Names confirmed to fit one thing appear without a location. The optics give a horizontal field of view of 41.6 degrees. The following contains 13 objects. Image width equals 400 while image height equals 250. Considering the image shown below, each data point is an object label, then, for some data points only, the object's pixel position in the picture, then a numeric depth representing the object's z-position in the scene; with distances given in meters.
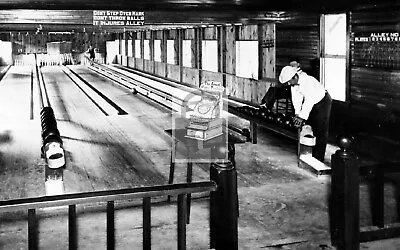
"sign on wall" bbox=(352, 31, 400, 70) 6.98
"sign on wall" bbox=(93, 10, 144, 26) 8.58
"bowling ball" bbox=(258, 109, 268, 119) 8.05
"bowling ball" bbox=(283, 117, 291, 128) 7.16
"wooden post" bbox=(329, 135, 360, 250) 3.74
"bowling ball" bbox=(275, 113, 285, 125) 7.48
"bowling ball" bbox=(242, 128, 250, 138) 7.02
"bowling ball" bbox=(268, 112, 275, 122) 7.72
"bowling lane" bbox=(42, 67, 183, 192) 6.68
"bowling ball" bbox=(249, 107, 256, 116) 8.40
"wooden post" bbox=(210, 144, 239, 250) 3.22
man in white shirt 6.74
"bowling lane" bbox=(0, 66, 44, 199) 6.26
